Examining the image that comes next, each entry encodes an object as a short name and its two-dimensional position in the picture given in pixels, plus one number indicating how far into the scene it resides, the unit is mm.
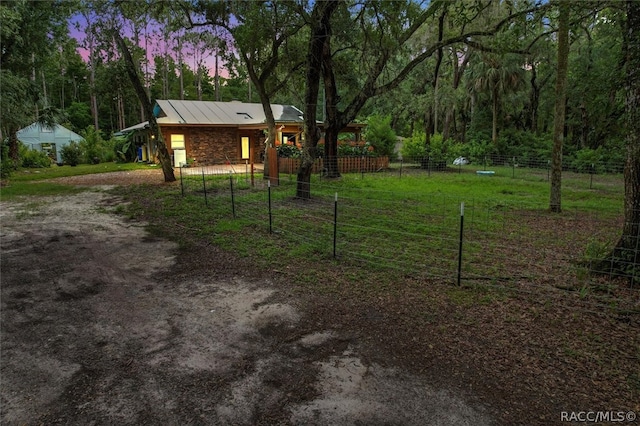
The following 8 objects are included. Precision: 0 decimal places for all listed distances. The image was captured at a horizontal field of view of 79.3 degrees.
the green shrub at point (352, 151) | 20422
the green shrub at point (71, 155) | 25578
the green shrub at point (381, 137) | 21469
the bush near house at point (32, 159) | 22578
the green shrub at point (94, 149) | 26406
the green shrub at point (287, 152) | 19172
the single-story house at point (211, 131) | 22953
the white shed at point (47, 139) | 27945
